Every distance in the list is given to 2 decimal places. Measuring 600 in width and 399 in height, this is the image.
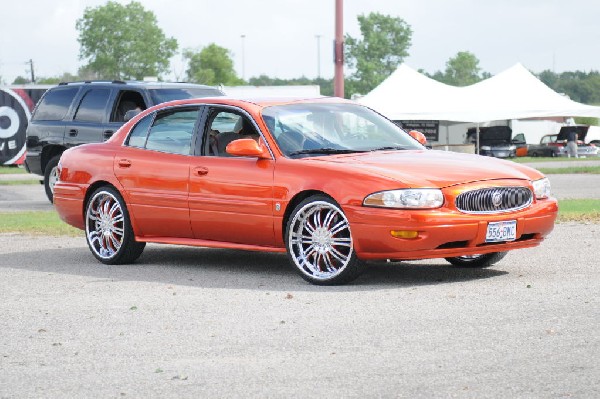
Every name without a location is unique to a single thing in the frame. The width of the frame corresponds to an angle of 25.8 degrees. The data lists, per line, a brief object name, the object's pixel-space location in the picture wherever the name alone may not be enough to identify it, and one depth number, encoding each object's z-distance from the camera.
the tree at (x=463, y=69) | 152.12
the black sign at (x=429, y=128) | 45.88
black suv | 18.70
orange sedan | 9.54
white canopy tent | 36.53
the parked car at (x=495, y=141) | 51.44
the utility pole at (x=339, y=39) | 20.91
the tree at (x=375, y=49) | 118.75
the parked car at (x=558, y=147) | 52.88
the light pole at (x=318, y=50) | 159.71
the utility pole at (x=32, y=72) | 117.44
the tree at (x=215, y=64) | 137.75
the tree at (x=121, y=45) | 136.12
